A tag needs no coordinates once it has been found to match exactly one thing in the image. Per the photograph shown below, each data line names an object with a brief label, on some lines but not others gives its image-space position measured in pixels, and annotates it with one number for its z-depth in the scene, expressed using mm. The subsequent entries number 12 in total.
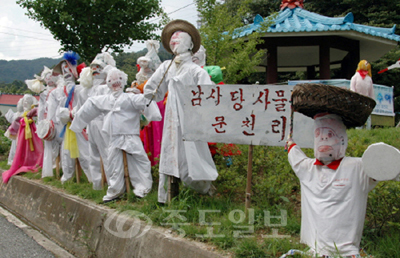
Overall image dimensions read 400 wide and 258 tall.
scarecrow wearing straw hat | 4320
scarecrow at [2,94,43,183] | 8516
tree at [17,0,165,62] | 13484
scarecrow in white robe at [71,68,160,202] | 5148
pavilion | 10172
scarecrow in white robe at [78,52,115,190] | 5824
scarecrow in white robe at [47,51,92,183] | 6656
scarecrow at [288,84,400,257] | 2725
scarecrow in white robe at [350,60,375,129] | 7430
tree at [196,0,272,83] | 7371
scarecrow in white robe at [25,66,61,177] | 7328
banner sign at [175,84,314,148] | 3621
